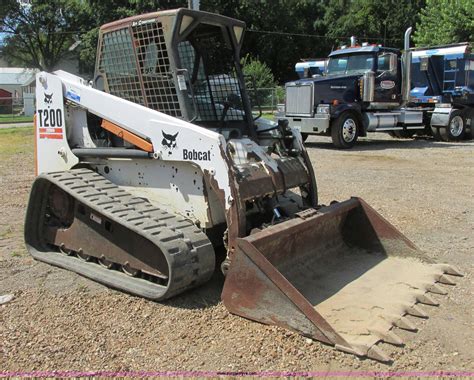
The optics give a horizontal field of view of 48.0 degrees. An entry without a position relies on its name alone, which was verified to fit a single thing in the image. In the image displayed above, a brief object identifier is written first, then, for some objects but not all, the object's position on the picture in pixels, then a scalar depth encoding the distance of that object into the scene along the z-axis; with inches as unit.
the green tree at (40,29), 1916.8
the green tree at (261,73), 1424.7
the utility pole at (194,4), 601.6
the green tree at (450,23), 1259.4
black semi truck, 598.9
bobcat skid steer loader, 155.0
